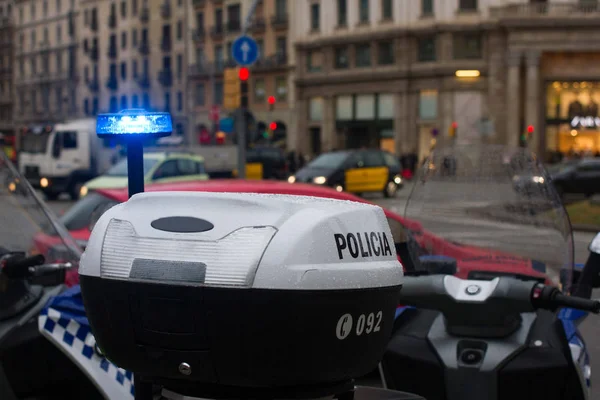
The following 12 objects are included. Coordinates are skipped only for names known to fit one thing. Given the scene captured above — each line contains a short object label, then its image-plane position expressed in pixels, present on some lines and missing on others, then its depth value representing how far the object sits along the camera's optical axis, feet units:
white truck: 109.70
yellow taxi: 104.47
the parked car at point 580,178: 106.01
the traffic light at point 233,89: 67.15
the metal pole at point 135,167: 8.55
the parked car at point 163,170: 76.43
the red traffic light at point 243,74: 66.44
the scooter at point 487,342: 10.38
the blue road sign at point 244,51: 65.41
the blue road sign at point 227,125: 67.90
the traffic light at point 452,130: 173.45
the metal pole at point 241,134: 65.00
